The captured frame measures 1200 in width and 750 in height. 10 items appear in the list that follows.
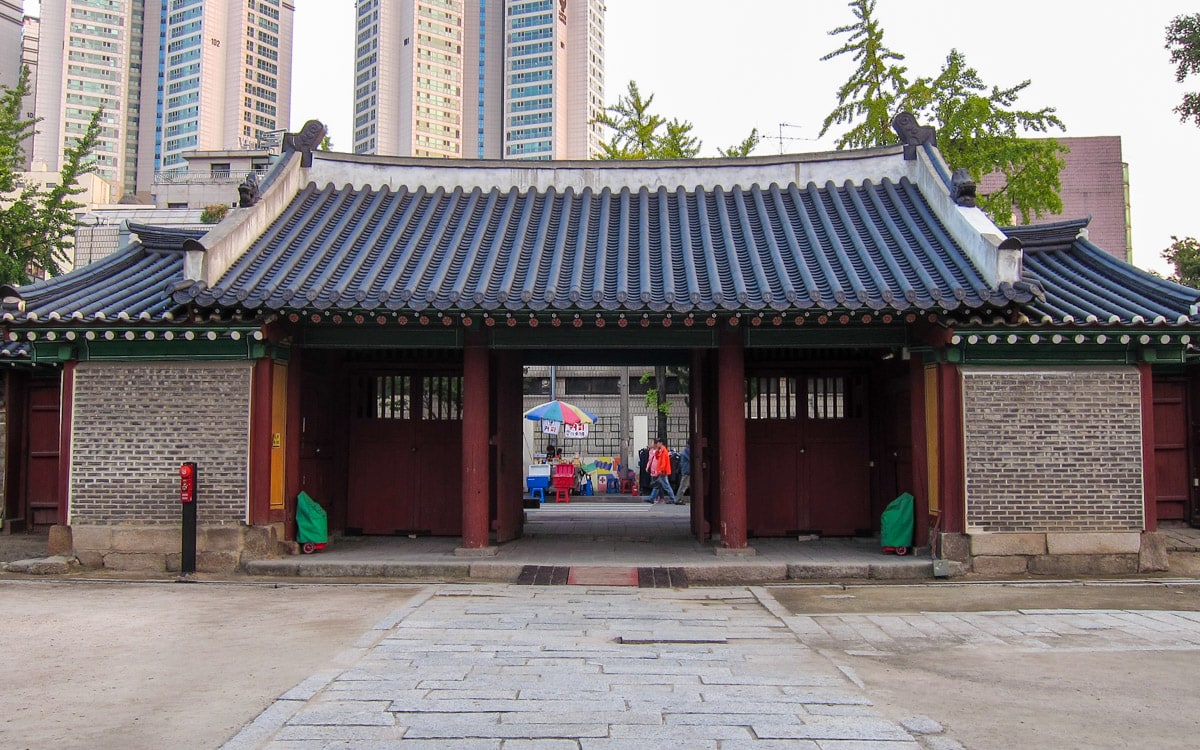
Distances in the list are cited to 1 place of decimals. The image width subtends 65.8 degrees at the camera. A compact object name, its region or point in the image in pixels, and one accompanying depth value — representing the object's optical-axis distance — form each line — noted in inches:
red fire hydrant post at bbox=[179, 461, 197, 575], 409.1
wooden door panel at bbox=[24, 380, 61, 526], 537.6
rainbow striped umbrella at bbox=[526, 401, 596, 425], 931.3
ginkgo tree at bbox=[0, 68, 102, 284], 725.9
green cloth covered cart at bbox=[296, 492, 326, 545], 453.7
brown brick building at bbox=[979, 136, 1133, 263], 1395.2
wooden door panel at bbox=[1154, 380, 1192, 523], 505.0
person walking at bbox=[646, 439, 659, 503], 872.9
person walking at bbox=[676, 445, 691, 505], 843.4
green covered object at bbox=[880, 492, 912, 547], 442.9
